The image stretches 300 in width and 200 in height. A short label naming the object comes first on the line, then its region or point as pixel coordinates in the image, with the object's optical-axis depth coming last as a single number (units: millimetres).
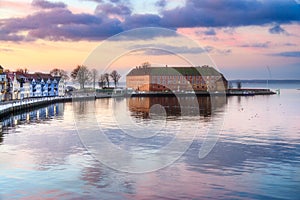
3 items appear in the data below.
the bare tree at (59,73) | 189138
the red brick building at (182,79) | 188250
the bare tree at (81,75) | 177375
